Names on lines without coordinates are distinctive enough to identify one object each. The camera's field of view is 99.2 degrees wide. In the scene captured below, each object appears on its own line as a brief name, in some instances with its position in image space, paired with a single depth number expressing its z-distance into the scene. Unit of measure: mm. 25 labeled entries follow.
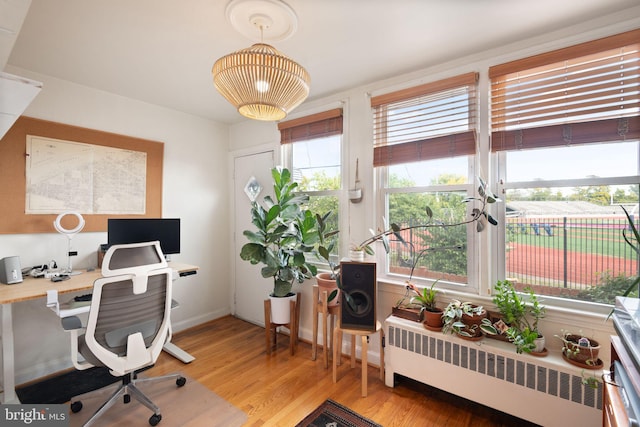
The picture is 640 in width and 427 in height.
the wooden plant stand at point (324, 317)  2336
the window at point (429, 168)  2088
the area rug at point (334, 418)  1738
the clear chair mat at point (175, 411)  1767
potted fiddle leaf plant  2520
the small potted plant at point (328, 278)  2213
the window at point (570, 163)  1588
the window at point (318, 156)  2748
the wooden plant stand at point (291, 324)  2662
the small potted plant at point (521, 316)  1619
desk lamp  2242
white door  3301
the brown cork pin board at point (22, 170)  2143
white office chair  1606
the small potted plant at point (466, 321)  1787
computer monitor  2455
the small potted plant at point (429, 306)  1953
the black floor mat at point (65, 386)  1980
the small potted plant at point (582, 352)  1485
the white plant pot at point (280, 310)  2664
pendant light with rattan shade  1273
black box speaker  2080
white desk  1770
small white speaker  1958
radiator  1484
